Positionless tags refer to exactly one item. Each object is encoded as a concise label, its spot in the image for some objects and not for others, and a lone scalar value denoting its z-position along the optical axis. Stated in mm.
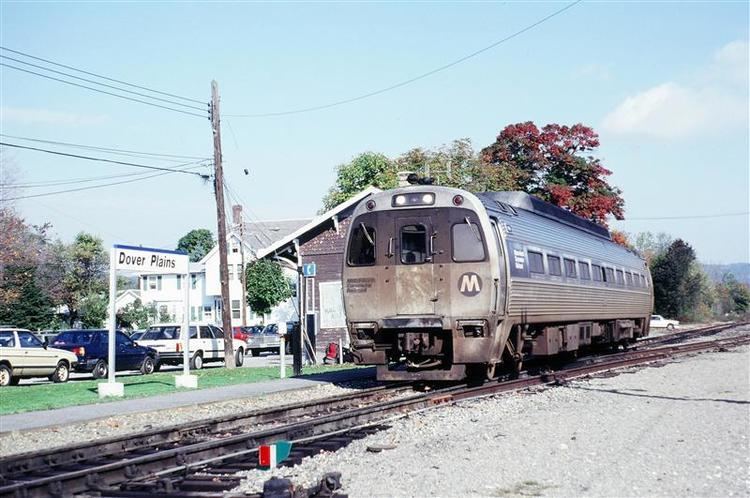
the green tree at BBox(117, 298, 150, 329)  55375
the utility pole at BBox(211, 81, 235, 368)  27125
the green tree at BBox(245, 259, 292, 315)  55375
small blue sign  23234
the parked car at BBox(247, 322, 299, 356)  44188
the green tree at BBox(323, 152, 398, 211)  53469
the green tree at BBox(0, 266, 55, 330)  45750
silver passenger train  14688
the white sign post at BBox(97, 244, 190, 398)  17094
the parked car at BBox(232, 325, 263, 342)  39228
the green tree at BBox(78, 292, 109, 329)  56375
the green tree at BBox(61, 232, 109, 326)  60250
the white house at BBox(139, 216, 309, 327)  62706
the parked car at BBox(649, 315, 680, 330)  58594
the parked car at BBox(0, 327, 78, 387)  22297
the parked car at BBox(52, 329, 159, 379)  25438
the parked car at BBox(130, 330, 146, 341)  32756
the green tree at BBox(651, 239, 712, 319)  66375
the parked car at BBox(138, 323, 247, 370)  30233
